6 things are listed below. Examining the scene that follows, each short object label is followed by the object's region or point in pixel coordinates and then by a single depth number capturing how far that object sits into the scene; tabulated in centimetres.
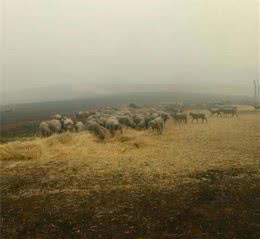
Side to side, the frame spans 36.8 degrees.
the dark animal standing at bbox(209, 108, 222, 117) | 3516
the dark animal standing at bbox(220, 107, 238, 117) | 3416
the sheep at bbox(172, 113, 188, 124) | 3035
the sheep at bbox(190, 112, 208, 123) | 3000
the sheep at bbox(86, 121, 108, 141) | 2222
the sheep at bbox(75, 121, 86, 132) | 2615
